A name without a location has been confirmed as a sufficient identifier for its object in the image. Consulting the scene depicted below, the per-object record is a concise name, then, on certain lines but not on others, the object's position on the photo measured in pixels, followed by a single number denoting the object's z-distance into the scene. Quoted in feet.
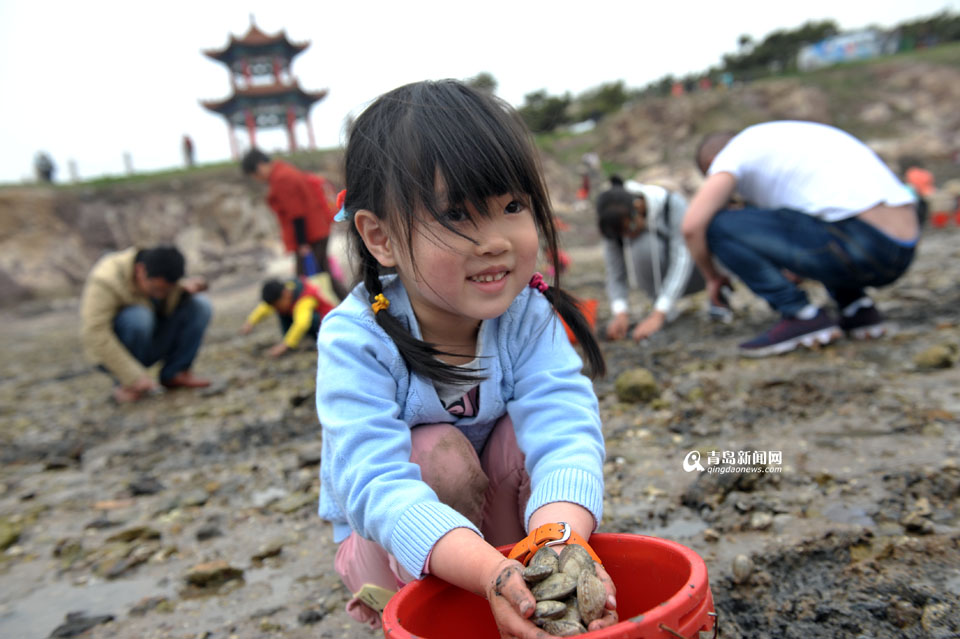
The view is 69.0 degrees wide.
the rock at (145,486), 8.62
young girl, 3.80
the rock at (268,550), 6.34
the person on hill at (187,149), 88.33
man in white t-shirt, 9.59
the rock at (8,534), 7.41
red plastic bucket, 2.80
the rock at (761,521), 5.27
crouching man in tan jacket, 13.88
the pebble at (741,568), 4.61
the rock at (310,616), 5.13
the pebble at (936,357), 8.38
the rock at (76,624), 5.39
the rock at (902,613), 3.88
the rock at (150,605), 5.62
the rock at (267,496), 7.68
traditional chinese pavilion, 98.68
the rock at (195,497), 8.00
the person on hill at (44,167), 69.92
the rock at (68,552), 6.82
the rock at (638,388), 9.02
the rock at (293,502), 7.33
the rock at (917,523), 4.80
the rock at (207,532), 6.98
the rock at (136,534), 7.12
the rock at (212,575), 5.97
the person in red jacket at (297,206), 18.22
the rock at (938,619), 3.73
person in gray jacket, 13.07
